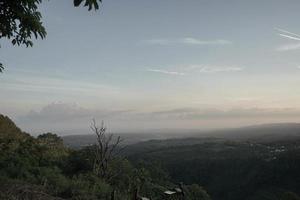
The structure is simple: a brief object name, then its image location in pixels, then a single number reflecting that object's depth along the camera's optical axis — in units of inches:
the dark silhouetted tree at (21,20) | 244.3
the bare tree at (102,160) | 719.6
